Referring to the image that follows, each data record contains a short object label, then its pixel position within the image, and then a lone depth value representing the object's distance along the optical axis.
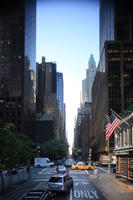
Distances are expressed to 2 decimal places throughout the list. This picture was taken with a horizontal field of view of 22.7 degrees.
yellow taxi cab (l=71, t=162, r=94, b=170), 73.47
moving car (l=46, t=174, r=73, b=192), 25.91
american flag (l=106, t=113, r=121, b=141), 37.24
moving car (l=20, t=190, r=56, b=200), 15.30
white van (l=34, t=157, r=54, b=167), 94.71
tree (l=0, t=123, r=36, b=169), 28.42
